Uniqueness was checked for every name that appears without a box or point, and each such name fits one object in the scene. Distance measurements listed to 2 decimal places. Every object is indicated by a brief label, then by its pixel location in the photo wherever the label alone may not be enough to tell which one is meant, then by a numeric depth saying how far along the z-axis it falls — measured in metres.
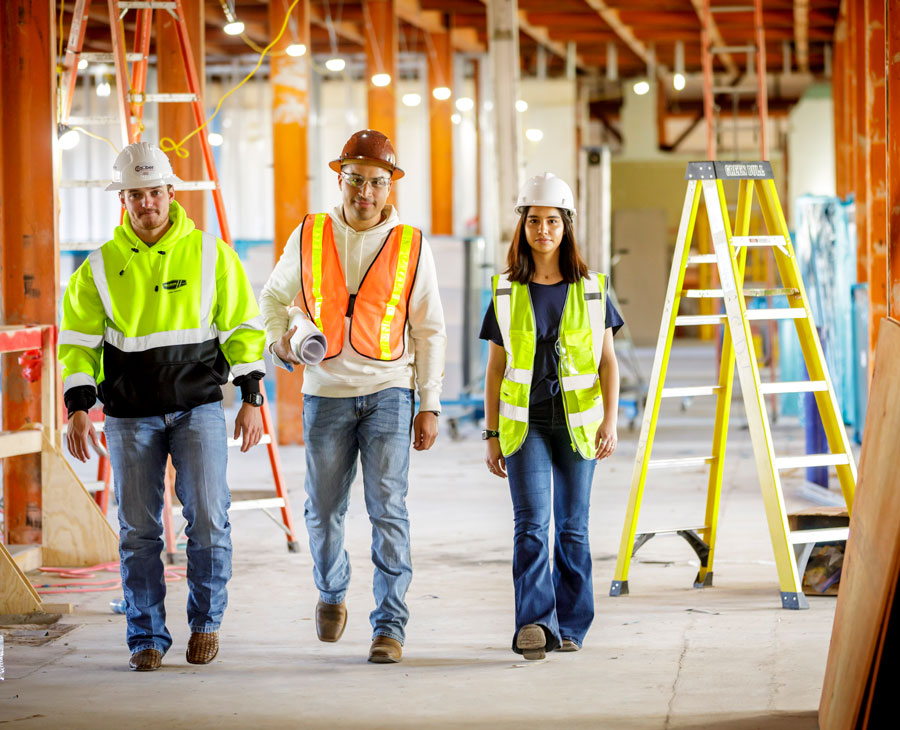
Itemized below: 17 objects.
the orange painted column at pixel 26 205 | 11.43
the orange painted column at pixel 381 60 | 24.28
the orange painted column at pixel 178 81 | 16.65
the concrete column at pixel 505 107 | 18.22
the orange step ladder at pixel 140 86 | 10.61
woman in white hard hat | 7.72
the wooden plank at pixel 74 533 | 11.31
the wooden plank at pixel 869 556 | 5.60
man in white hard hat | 7.64
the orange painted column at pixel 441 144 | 29.20
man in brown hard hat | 7.86
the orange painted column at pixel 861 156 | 18.58
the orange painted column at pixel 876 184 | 13.52
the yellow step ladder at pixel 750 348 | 9.22
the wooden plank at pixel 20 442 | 10.56
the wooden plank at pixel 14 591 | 9.31
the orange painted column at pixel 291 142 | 19.80
